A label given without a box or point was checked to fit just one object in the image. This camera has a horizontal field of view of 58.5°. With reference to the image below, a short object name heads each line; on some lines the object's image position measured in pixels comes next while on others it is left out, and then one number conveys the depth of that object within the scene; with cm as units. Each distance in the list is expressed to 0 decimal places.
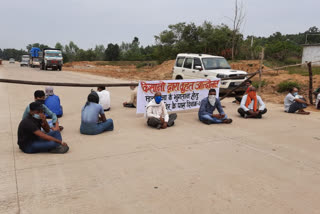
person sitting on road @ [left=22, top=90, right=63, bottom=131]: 564
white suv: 1298
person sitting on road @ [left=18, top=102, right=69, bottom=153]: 493
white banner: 882
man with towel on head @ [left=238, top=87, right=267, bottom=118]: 908
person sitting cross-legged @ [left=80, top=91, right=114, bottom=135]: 659
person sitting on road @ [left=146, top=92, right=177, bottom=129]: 743
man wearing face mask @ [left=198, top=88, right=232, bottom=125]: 816
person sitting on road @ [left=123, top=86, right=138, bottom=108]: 1062
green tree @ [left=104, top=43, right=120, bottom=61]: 7962
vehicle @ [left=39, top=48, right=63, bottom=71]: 3538
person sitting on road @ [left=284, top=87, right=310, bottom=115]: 984
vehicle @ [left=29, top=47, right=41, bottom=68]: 4309
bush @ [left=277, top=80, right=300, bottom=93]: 1444
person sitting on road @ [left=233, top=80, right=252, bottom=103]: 1129
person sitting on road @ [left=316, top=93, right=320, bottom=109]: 1061
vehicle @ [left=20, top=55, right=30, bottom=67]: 5059
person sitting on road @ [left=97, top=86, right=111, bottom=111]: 948
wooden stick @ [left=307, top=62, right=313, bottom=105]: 1140
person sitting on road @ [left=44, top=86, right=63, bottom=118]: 809
